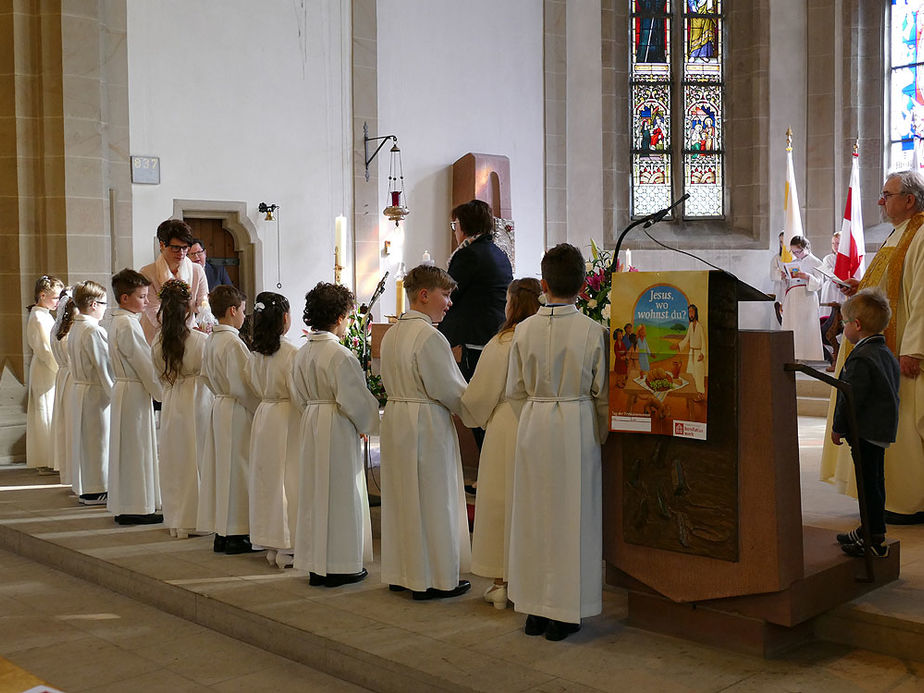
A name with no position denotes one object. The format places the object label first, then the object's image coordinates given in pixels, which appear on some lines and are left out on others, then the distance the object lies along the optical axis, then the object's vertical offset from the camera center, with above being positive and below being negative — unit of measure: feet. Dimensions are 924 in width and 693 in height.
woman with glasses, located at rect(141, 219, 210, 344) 21.97 +1.39
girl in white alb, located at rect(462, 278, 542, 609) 14.52 -1.65
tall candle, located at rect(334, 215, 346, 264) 30.12 +2.80
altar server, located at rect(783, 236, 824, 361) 42.93 +0.50
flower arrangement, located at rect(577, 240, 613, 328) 17.77 +0.58
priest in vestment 17.89 -0.21
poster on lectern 12.47 -0.36
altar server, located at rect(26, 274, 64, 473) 28.14 -1.13
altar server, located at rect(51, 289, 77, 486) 25.34 -1.54
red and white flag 41.09 +3.16
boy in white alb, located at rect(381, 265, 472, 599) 15.01 -1.81
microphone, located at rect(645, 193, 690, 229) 12.67 +1.36
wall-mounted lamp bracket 39.47 +7.18
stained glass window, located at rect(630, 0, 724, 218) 49.42 +10.60
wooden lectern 12.17 -2.35
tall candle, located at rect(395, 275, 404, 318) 29.49 +0.95
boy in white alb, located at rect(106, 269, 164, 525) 21.12 -1.66
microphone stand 20.12 -0.70
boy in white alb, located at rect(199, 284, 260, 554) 18.40 -1.59
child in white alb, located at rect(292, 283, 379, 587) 15.85 -1.87
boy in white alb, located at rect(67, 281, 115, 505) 22.59 -1.52
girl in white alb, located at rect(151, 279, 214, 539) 19.85 -1.59
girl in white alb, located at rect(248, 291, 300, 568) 17.43 -2.20
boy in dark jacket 14.80 -1.09
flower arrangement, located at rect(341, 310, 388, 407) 20.08 -0.36
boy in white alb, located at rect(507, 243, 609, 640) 13.12 -1.79
